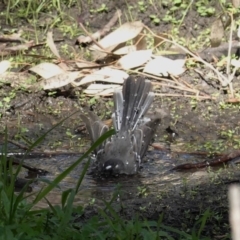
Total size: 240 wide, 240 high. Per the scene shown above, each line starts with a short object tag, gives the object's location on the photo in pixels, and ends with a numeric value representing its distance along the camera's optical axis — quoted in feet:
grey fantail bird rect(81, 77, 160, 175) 40.42
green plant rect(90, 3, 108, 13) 57.16
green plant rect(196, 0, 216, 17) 55.68
